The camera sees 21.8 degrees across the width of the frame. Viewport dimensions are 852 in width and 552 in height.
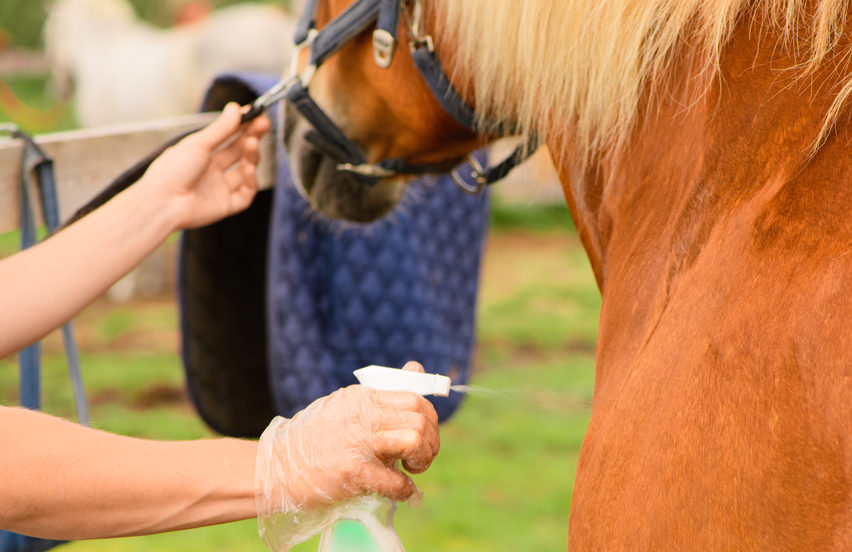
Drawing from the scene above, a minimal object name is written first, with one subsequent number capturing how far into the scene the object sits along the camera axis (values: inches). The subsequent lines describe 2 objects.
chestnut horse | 67.6
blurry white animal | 280.4
